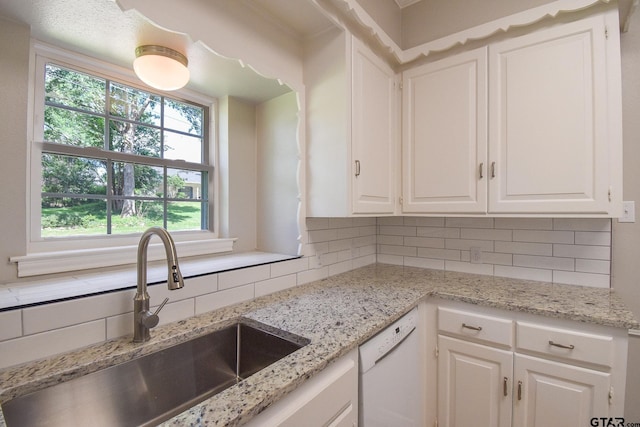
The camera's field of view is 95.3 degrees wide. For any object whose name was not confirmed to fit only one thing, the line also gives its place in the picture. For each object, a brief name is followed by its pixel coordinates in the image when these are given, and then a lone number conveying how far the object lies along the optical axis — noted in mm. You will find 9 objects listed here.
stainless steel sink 742
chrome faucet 898
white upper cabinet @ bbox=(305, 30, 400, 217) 1445
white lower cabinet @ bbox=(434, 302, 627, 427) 1158
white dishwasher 1032
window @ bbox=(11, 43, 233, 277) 1127
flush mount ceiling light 1142
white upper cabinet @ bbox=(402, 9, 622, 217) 1330
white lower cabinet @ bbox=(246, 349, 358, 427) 720
